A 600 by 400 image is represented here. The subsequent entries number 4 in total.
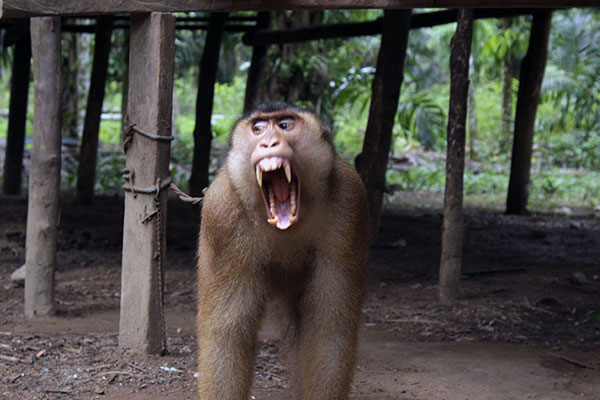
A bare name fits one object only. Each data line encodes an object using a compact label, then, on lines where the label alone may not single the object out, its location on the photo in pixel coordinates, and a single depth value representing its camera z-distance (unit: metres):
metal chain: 9.16
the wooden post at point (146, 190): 8.90
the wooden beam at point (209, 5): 8.20
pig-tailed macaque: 6.45
